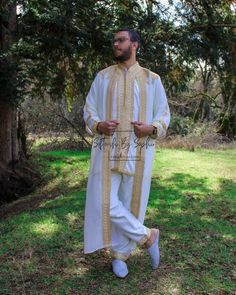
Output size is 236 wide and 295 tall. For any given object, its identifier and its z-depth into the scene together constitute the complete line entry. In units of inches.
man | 158.4
